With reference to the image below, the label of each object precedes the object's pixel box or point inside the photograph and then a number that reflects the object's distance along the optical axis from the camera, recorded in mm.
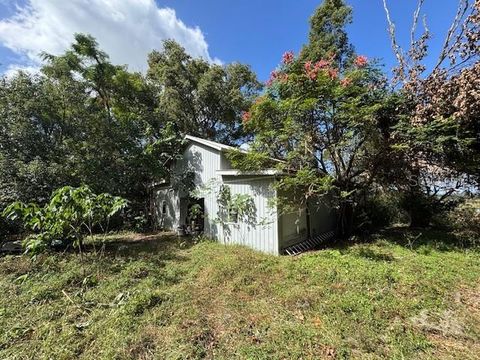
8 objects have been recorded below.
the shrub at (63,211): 5656
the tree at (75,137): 8992
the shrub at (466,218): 9656
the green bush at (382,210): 11570
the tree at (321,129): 7531
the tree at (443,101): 6668
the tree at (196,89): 17031
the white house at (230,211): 7867
